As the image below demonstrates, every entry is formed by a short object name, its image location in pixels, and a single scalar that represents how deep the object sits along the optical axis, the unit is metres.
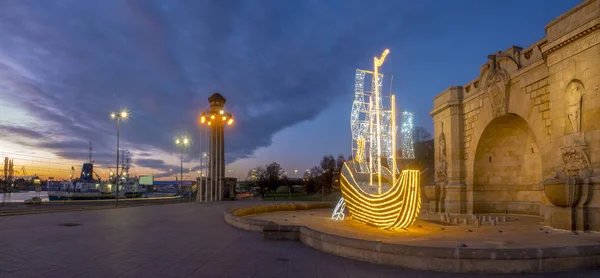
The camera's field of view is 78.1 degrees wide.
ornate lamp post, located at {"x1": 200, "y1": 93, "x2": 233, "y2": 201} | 37.26
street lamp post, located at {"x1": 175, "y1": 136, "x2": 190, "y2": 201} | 45.66
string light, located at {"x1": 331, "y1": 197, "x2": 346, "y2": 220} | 19.16
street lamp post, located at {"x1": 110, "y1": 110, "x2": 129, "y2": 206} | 33.28
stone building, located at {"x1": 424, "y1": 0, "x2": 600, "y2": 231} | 11.85
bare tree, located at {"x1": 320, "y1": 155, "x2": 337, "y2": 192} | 79.69
